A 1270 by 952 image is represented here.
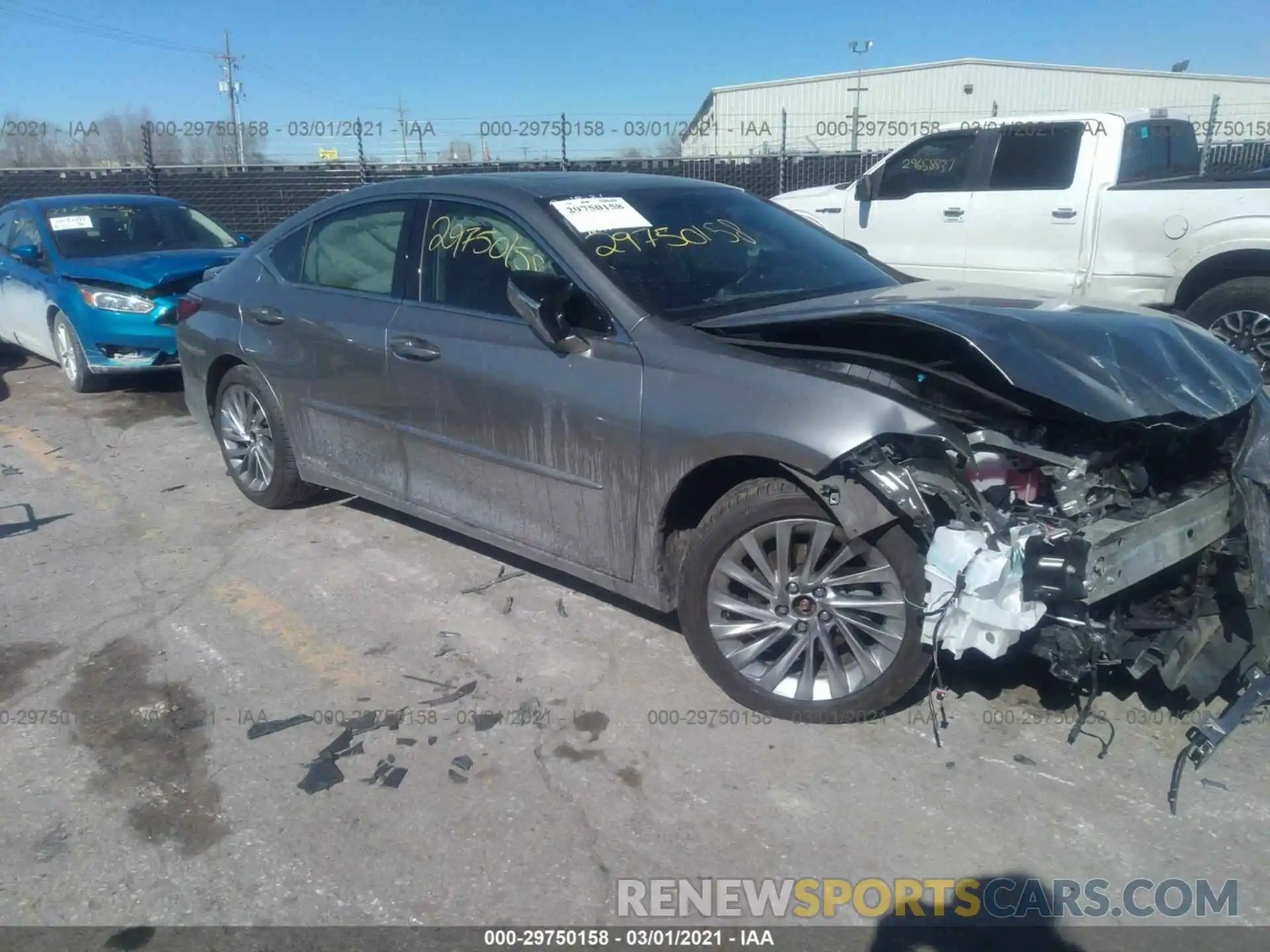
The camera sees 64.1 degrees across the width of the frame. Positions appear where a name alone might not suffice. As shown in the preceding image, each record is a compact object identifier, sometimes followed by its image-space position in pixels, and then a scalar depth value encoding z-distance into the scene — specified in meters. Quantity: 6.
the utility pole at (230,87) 48.03
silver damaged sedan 2.99
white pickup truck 7.18
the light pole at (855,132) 19.62
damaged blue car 8.08
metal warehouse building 35.56
